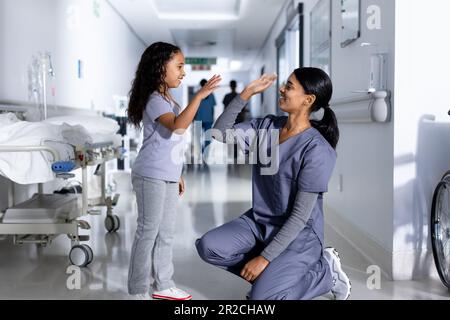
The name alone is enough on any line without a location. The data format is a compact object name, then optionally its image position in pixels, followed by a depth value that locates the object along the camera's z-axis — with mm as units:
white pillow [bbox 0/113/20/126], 2885
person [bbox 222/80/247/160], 9030
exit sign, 15478
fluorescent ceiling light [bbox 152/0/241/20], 8055
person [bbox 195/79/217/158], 9109
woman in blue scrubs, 1991
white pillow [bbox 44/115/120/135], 3688
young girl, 2299
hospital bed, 2680
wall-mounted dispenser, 2943
